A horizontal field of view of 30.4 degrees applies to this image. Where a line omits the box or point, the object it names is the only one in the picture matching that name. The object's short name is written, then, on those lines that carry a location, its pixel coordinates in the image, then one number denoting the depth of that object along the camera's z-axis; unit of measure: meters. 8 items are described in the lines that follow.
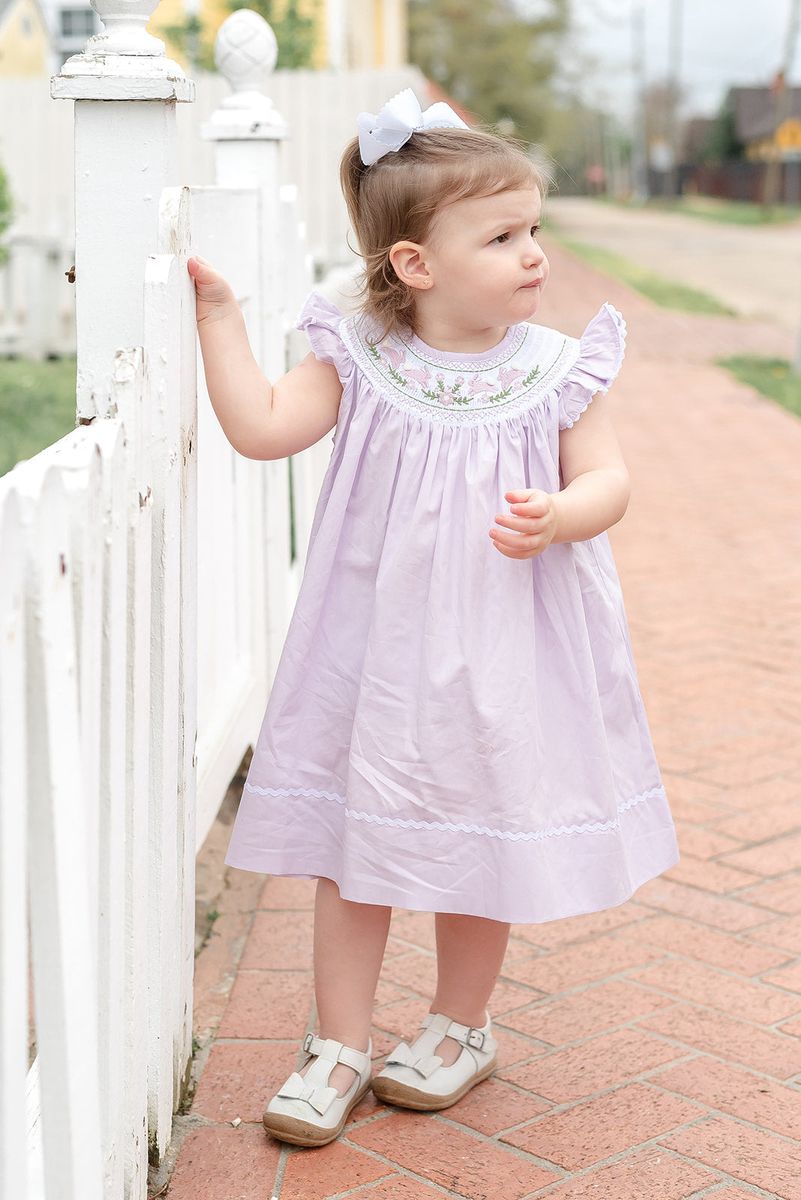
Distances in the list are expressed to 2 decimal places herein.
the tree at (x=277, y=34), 11.91
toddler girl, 2.09
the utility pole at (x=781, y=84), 40.50
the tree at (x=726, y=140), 73.38
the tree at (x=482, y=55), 34.38
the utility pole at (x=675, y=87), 65.38
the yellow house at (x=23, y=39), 13.46
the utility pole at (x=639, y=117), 74.12
